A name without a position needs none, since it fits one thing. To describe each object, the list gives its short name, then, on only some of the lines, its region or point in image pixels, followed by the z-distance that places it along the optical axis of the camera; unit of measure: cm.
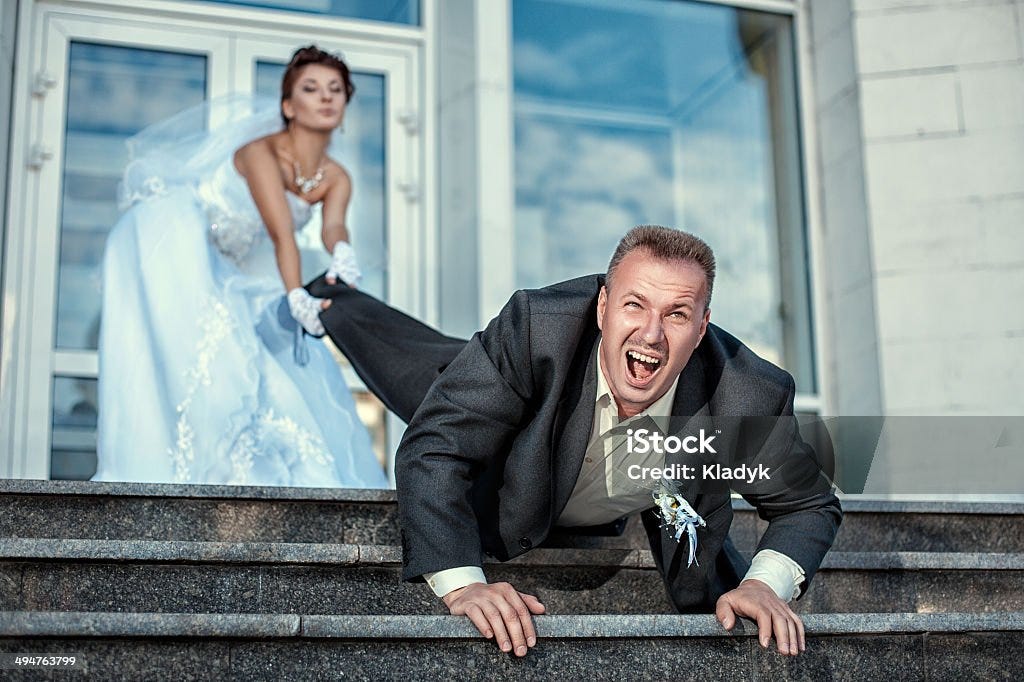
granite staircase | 225
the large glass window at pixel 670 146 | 687
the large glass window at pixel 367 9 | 671
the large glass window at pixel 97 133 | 611
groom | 273
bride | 480
